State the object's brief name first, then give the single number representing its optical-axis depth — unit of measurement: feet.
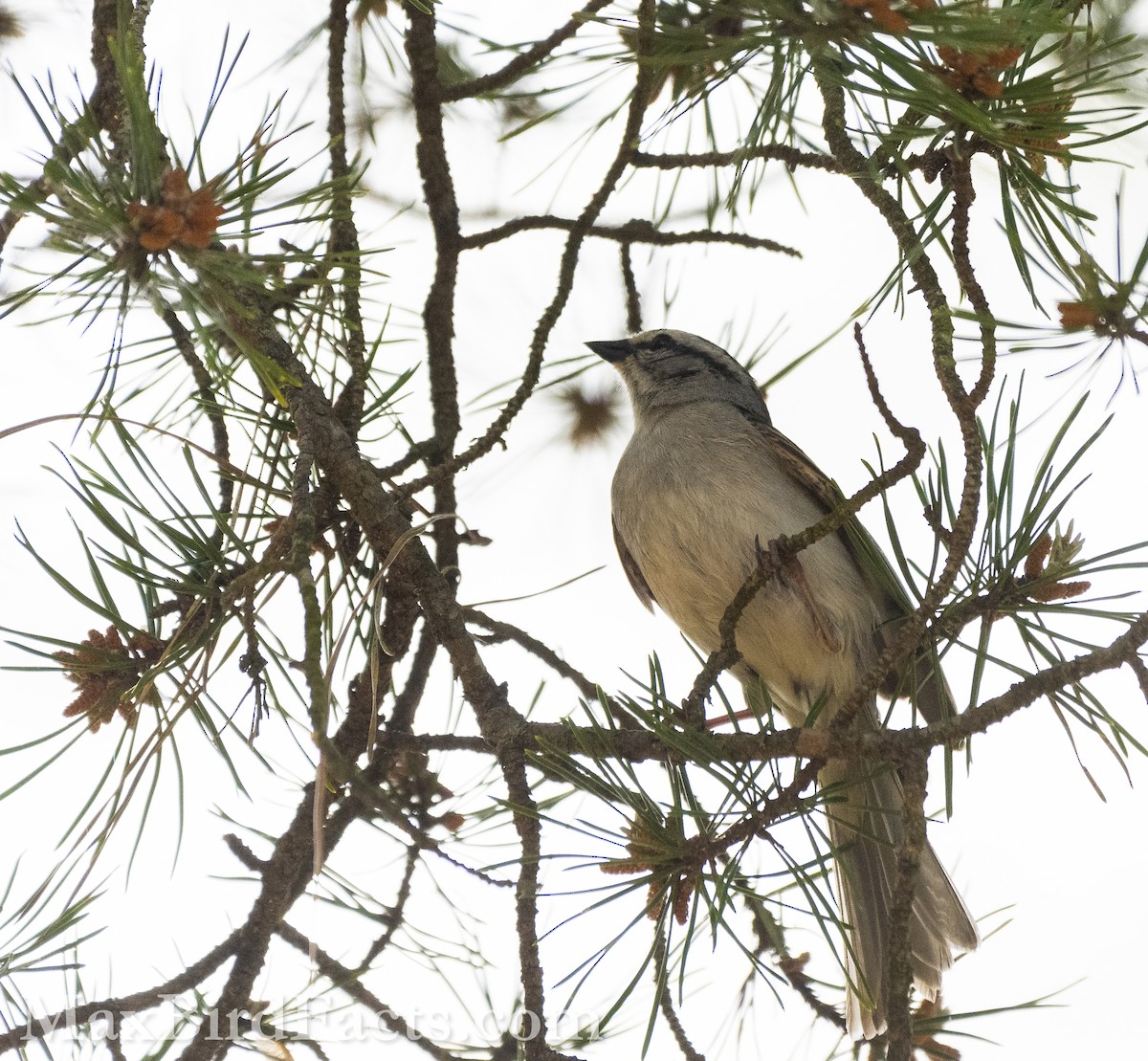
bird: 23.79
